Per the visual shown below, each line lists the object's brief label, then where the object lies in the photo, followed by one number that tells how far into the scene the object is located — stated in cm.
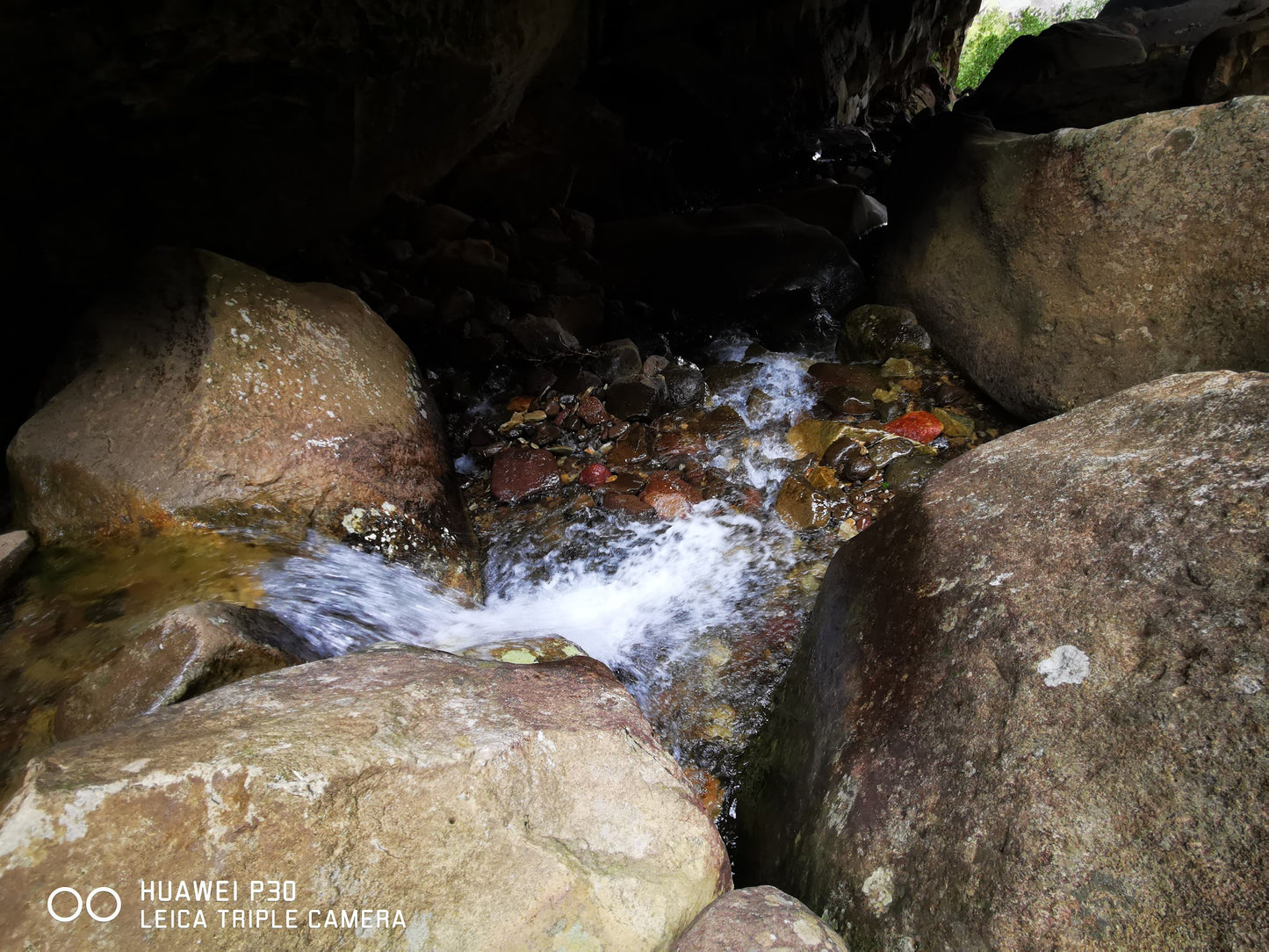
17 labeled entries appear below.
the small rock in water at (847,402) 449
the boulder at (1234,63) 517
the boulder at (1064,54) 892
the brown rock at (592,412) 462
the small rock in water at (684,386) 473
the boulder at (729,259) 640
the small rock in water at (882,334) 482
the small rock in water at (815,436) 413
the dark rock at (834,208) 781
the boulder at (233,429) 291
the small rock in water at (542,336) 543
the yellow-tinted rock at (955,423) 409
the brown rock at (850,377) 466
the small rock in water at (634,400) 464
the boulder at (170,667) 195
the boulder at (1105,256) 315
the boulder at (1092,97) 652
